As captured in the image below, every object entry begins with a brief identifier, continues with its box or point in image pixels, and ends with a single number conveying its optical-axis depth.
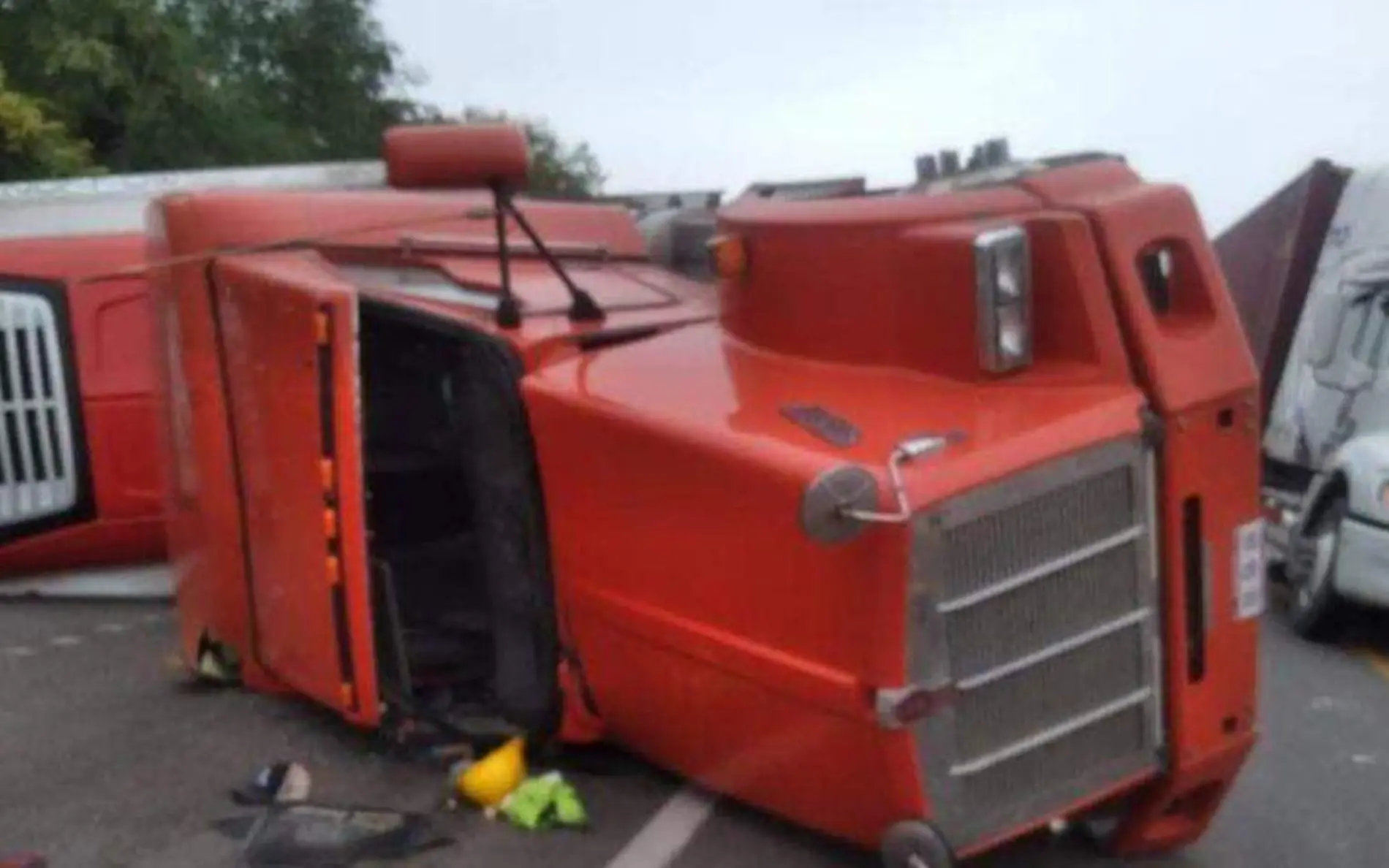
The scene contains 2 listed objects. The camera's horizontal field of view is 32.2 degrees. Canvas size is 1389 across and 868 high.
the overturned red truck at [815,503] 5.56
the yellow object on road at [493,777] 6.76
